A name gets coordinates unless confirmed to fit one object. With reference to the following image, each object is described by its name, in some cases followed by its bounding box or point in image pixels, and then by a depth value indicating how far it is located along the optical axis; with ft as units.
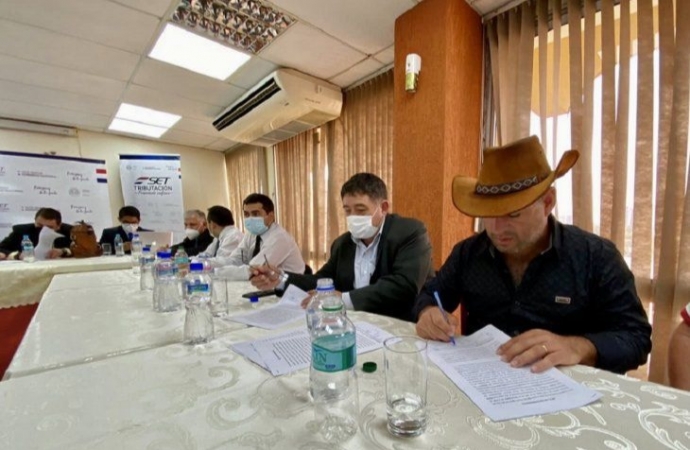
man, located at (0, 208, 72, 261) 9.84
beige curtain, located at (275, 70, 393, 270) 9.61
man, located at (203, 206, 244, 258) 9.78
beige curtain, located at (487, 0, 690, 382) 4.88
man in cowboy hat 2.88
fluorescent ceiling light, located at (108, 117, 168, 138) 13.39
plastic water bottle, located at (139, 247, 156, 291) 5.47
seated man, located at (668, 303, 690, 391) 2.87
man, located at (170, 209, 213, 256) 11.84
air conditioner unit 9.09
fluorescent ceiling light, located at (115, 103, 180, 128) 11.80
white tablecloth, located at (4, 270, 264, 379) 2.74
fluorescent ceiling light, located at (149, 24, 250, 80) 7.41
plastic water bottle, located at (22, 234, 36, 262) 9.04
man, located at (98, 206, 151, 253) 12.42
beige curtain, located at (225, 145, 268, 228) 15.87
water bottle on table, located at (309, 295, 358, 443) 1.76
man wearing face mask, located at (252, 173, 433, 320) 4.45
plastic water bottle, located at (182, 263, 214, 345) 3.04
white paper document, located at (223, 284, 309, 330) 3.49
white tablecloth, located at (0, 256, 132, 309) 7.08
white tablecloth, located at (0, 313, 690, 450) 1.62
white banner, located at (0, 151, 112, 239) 12.71
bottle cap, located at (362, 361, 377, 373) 2.28
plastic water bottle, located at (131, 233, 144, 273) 7.72
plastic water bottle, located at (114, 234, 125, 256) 10.06
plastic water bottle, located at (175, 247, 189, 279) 4.89
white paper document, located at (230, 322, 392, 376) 2.48
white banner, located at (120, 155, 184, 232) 15.28
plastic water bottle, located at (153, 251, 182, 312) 4.18
